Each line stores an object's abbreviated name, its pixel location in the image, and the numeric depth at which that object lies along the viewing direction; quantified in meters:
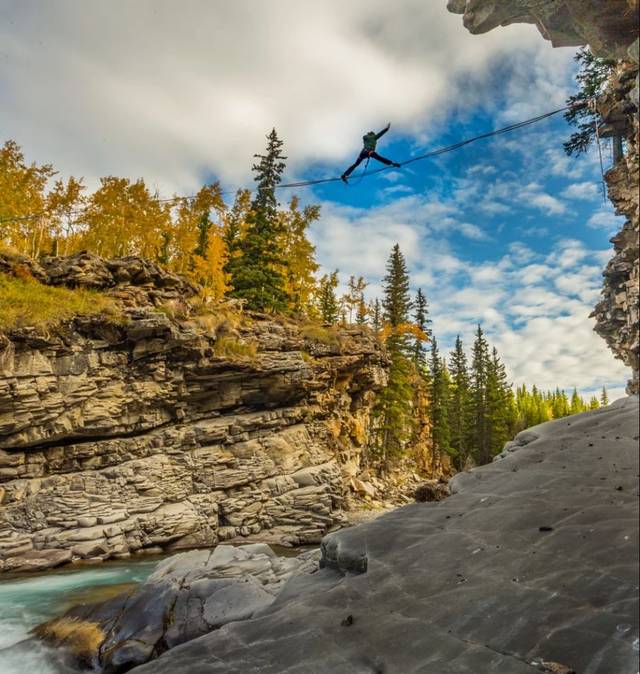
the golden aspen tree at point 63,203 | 32.97
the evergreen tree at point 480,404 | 45.95
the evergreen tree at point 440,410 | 46.44
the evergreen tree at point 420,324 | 48.09
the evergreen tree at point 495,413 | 44.62
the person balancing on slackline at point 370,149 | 9.12
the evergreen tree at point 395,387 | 35.22
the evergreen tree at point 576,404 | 77.62
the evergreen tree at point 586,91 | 11.66
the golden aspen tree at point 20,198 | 30.27
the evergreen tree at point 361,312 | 54.85
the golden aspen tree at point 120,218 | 33.91
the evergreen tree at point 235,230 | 32.97
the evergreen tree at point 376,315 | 62.91
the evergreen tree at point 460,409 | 48.12
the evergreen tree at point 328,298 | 45.41
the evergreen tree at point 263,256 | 30.20
